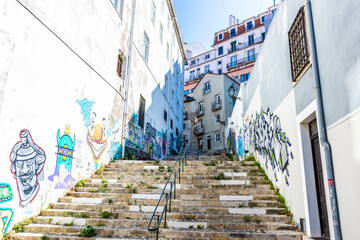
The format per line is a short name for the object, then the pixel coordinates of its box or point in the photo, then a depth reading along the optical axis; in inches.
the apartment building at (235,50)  1420.3
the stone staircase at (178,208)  205.9
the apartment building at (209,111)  1203.2
